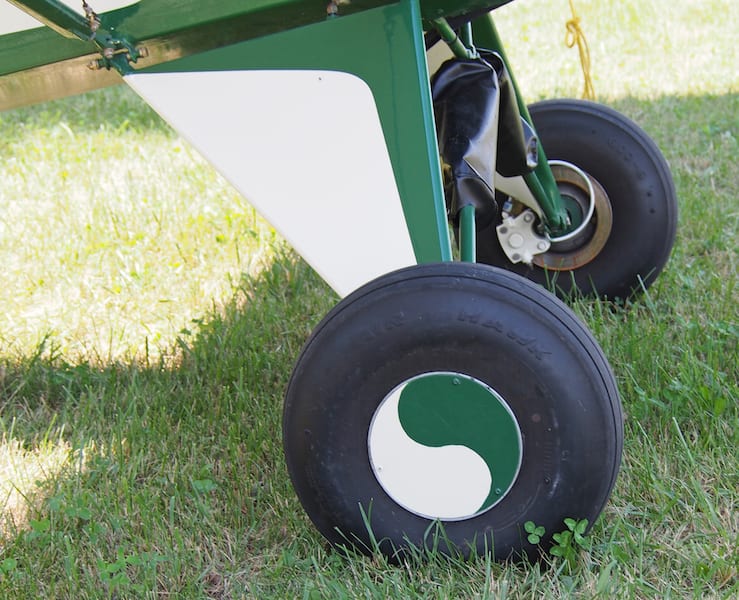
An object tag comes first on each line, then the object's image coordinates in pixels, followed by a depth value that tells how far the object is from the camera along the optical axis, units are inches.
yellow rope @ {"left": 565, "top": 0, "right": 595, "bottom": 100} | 181.6
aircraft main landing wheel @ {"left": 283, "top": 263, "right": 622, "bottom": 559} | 135.6
